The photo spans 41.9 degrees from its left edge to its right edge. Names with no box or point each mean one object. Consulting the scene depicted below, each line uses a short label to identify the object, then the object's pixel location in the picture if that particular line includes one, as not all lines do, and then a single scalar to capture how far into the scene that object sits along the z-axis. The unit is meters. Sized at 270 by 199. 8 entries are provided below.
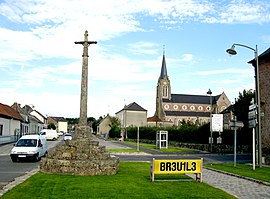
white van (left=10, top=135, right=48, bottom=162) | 23.42
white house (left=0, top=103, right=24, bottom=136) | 48.71
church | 131.38
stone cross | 16.80
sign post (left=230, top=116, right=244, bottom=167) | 21.44
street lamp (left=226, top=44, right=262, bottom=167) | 19.36
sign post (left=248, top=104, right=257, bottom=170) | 19.92
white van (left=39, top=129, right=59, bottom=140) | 68.43
